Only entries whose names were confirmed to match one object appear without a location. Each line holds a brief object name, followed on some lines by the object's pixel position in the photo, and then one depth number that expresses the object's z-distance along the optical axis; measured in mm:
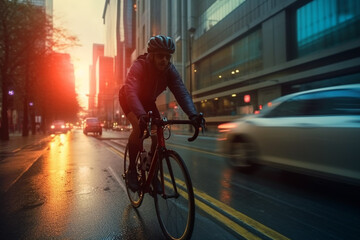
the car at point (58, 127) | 41359
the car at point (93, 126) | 29891
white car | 3812
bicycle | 2471
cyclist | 3031
